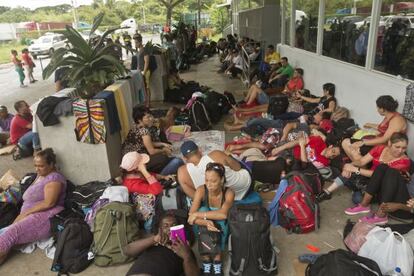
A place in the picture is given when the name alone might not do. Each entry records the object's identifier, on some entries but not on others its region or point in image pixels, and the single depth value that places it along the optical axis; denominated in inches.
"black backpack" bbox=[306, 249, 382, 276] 99.3
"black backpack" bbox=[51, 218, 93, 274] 129.0
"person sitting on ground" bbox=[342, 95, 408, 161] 177.5
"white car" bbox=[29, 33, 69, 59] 886.4
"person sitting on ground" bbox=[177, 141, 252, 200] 144.5
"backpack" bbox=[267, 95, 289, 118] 274.7
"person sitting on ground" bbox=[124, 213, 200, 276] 103.7
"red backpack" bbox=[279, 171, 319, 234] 142.5
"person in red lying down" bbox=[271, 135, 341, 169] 191.0
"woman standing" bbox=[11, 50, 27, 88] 506.9
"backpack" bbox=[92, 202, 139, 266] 131.0
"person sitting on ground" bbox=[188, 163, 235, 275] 122.6
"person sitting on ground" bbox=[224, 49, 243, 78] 498.9
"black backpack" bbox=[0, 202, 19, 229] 152.2
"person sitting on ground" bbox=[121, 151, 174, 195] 156.9
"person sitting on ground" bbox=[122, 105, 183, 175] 182.5
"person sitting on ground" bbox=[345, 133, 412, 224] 143.0
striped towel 168.4
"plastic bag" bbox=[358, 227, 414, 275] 108.6
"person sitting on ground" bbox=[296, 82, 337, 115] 257.8
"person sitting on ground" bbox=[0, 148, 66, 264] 136.7
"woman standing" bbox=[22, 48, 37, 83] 532.1
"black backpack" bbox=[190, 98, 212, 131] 271.7
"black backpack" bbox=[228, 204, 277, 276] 118.6
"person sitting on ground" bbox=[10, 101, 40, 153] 240.1
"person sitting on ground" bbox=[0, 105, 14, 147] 269.9
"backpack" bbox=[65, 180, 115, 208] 157.8
